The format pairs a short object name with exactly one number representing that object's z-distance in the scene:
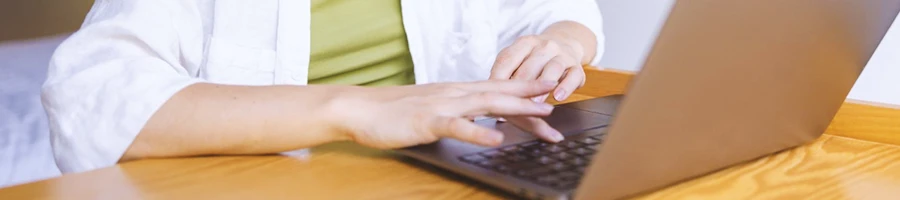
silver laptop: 0.36
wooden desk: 0.47
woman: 0.54
